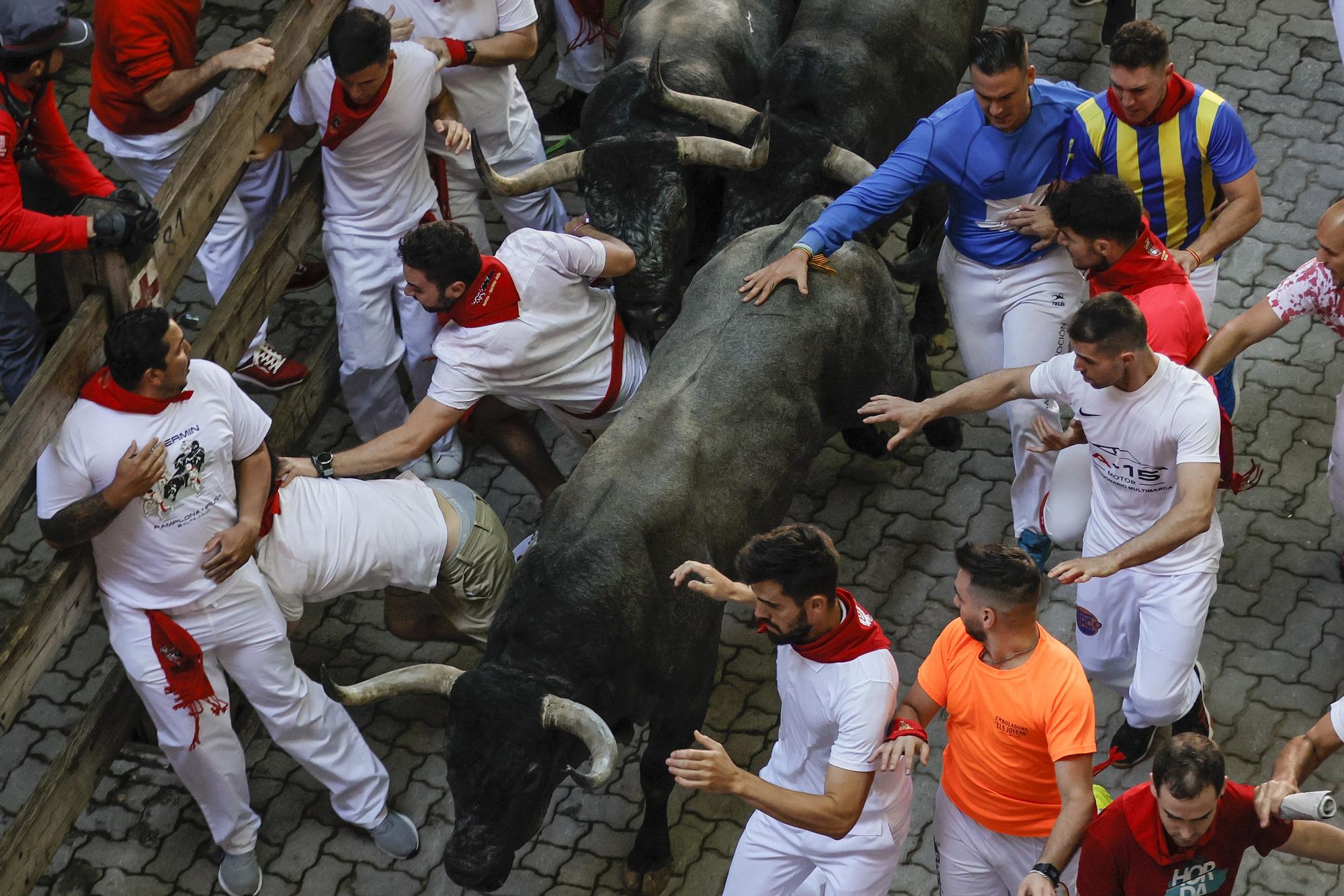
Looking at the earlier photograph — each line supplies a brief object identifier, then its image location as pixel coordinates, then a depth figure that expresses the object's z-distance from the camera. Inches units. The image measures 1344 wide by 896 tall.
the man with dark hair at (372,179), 605.3
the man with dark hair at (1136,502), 480.7
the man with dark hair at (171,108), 602.2
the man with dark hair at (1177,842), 394.0
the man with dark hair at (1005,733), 418.6
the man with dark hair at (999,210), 584.4
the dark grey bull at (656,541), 487.2
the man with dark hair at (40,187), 509.0
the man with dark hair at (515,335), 564.4
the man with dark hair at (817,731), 422.6
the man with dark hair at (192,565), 490.9
